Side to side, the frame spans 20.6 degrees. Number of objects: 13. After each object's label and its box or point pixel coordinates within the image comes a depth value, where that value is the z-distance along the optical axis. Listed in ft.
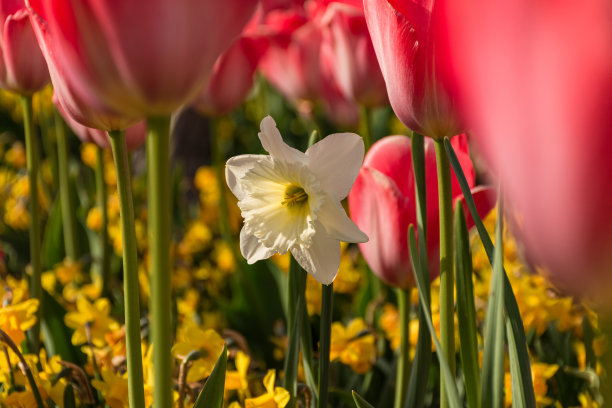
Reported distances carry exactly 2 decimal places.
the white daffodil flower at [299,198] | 2.43
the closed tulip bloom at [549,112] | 1.58
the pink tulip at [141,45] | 2.11
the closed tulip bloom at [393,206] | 2.75
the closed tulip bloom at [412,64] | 2.36
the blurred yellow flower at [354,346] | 3.12
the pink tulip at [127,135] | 3.08
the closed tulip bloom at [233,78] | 5.00
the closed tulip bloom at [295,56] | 5.24
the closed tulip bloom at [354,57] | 4.28
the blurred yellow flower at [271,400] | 2.61
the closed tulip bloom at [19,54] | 2.92
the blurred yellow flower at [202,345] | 2.77
